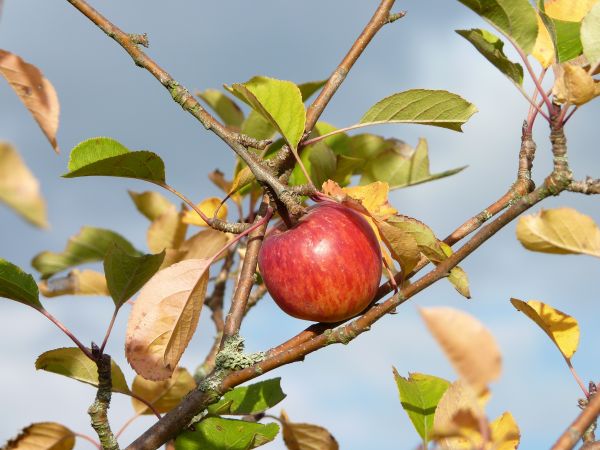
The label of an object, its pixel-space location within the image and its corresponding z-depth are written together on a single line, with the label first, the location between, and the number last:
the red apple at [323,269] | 1.02
